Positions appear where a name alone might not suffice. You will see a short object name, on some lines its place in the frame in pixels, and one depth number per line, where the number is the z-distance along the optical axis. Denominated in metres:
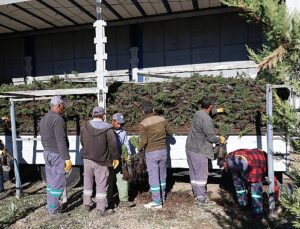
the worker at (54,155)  5.43
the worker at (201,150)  5.67
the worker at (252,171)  5.15
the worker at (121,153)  5.91
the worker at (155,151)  5.76
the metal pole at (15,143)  6.51
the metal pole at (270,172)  5.05
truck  5.81
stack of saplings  5.95
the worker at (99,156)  5.41
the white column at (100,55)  6.60
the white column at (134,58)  11.20
